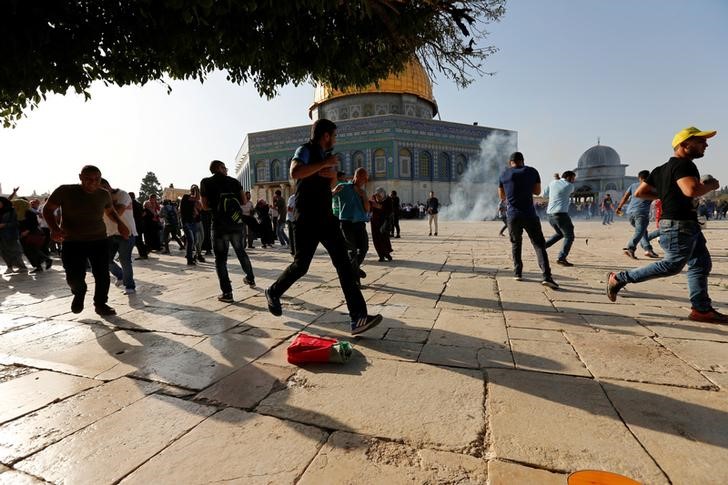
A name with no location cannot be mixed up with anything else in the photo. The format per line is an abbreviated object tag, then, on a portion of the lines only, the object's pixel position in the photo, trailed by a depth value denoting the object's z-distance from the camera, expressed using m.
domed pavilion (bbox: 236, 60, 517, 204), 38.22
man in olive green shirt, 3.61
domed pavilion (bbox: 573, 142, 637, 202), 51.06
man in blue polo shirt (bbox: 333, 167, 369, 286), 5.08
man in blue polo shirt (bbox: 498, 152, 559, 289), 4.59
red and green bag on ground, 2.31
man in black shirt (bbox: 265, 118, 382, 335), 2.80
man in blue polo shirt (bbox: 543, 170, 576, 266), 6.15
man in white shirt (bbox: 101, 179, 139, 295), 4.80
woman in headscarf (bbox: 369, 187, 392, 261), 7.14
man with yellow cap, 2.96
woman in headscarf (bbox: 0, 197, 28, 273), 6.69
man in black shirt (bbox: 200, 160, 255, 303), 4.34
